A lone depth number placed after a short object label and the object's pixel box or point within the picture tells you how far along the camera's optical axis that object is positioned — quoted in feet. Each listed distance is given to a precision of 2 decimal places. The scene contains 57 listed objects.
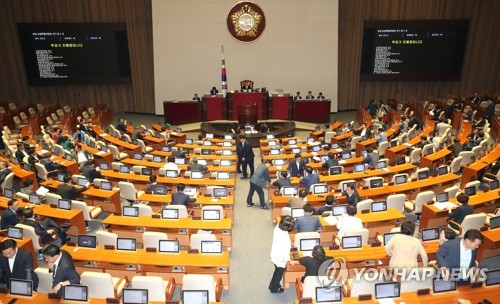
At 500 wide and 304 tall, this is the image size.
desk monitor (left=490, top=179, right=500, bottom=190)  33.71
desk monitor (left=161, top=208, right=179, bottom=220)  30.45
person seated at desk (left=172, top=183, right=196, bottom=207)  32.48
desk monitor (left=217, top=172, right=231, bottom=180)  40.37
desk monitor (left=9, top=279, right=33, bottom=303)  20.62
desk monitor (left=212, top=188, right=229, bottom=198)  35.09
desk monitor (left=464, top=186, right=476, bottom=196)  33.12
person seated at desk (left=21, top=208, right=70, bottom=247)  28.74
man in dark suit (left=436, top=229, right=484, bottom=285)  20.70
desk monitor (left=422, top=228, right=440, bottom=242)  26.30
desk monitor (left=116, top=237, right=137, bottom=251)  25.89
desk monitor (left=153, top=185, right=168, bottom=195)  35.89
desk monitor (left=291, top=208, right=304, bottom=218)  29.96
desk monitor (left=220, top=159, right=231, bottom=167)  45.62
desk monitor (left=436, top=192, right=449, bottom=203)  31.94
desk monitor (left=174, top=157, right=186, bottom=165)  45.50
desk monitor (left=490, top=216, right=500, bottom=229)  27.35
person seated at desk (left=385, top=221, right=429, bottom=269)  21.88
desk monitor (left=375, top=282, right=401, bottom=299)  20.06
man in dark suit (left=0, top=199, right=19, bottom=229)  28.66
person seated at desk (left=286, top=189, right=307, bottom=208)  31.19
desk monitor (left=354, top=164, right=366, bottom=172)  41.11
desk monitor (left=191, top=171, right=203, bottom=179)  40.04
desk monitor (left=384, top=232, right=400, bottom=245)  25.78
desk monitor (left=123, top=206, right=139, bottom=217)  31.09
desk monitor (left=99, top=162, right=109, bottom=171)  42.27
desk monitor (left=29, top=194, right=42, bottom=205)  33.42
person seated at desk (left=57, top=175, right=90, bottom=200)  33.96
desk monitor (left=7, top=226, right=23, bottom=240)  27.71
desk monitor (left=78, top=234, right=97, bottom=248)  26.13
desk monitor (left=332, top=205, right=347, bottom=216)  30.01
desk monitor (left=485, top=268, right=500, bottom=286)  20.16
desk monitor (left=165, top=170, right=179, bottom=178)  40.19
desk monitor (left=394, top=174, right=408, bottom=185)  36.78
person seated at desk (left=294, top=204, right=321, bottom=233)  26.81
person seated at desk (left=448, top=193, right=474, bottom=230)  28.55
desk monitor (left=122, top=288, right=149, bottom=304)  20.03
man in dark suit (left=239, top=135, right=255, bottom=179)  46.12
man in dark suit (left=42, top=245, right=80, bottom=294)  20.49
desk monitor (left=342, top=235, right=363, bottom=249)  25.53
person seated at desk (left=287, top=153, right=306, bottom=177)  40.68
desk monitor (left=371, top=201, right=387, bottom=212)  30.81
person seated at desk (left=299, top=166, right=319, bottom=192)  36.47
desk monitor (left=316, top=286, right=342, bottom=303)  19.99
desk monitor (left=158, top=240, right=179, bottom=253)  25.67
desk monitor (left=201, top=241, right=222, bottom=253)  25.39
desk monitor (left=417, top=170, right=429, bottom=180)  37.55
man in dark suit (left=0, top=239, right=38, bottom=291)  22.39
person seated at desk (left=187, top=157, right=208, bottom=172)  41.63
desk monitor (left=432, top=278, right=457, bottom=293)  20.04
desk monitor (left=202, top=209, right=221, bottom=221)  30.17
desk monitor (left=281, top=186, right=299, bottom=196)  35.06
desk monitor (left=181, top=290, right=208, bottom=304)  20.11
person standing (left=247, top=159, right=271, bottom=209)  37.37
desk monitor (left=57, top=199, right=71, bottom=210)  32.48
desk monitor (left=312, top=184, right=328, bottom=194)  35.28
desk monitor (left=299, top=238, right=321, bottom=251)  25.35
